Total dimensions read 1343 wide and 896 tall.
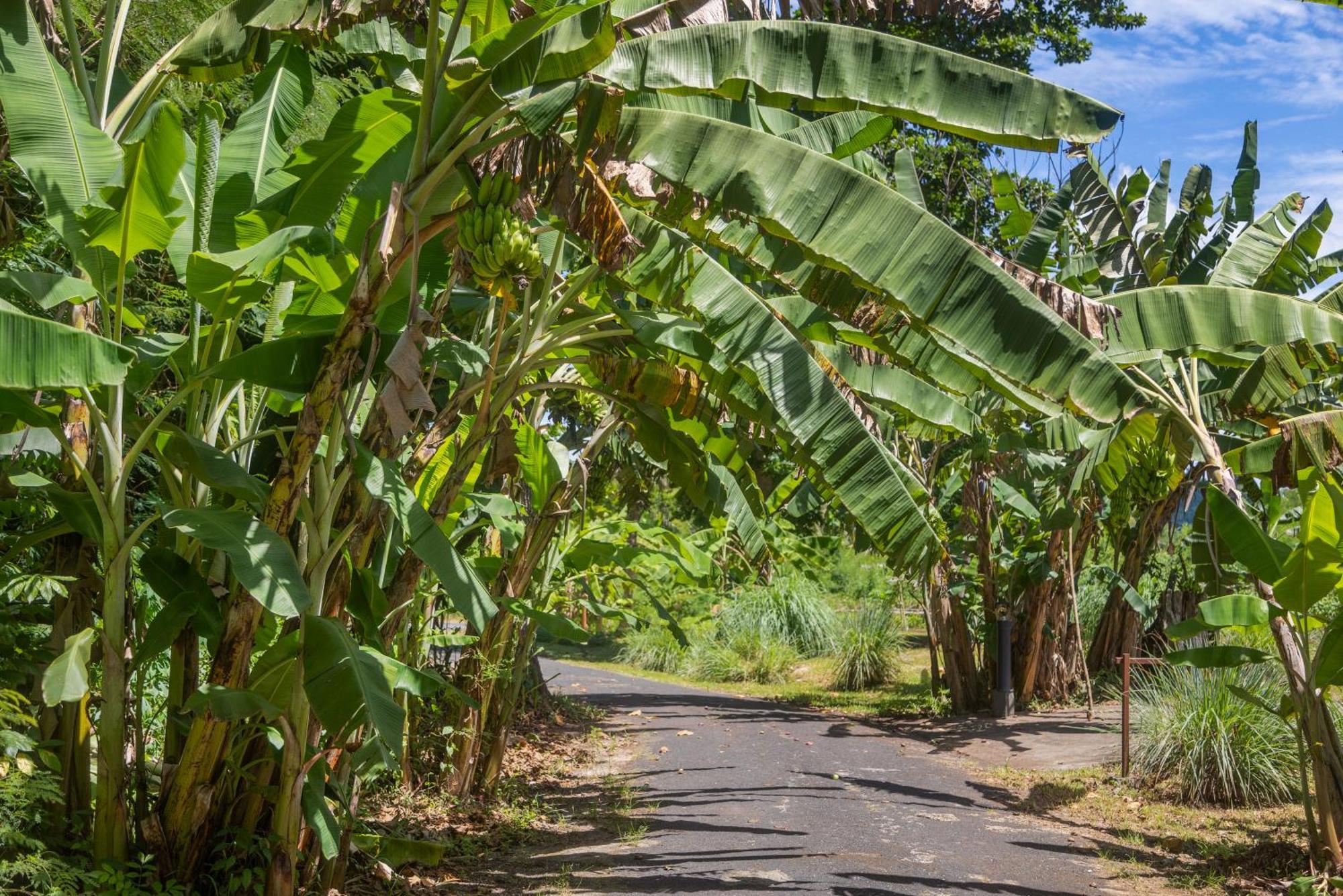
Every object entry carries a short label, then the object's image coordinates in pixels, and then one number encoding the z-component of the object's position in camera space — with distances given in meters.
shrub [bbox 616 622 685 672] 19.97
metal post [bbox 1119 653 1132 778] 9.38
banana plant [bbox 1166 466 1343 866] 5.89
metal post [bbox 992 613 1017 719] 12.98
